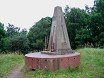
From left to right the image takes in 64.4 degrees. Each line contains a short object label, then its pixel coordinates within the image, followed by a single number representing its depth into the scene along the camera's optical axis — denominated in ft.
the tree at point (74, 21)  37.12
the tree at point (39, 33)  43.81
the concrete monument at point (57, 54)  12.88
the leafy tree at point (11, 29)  64.26
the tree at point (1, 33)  46.11
